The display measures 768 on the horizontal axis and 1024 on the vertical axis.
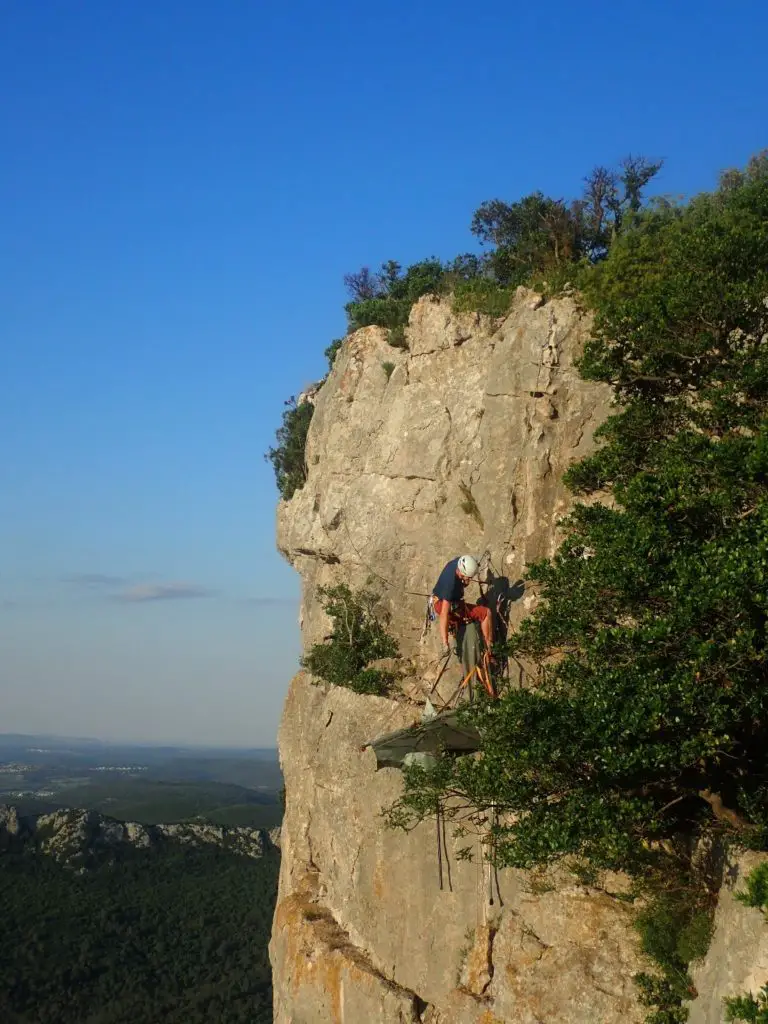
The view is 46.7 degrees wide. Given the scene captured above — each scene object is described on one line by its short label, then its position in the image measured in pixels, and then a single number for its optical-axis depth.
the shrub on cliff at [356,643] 20.08
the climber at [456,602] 16.57
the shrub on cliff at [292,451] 27.72
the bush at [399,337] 23.39
